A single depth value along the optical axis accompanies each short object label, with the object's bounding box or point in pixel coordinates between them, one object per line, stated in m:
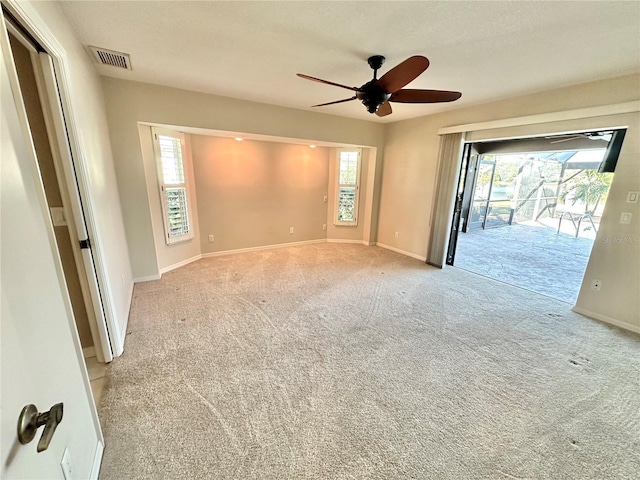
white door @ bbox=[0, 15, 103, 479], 0.67
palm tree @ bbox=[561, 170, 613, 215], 6.76
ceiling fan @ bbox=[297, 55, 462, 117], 1.93
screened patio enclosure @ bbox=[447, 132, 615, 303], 4.25
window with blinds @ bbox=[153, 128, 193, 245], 3.64
